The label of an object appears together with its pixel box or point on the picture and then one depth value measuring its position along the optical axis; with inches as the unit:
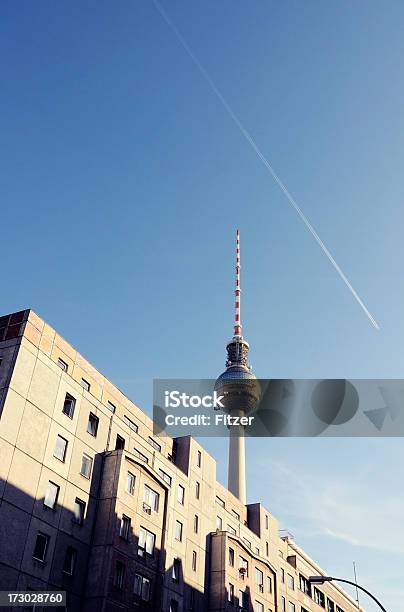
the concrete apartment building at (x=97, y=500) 1504.7
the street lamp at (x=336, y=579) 1198.9
